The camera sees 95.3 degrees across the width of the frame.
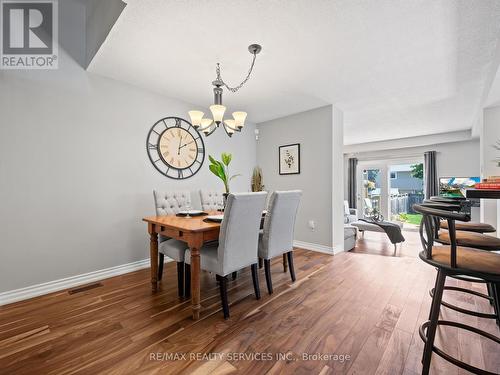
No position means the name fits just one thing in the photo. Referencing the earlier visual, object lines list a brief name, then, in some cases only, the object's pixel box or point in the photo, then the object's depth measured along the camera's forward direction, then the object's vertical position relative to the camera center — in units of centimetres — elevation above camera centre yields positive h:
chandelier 214 +69
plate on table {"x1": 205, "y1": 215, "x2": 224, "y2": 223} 214 -30
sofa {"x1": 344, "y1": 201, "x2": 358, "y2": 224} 490 -69
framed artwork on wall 400 +51
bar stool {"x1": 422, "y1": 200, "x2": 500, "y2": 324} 139 -37
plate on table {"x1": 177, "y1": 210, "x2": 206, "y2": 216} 257 -30
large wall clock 313 +58
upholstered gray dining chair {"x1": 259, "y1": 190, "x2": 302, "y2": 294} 225 -40
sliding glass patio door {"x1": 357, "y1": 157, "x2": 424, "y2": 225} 655 -7
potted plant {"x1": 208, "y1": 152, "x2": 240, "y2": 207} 231 +18
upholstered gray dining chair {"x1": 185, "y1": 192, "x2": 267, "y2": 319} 180 -45
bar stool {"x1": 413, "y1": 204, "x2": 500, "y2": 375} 106 -38
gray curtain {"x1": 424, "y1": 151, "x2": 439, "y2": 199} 578 +32
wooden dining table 183 -40
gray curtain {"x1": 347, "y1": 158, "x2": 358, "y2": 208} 725 +15
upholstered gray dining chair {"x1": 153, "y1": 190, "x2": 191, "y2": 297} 218 -32
